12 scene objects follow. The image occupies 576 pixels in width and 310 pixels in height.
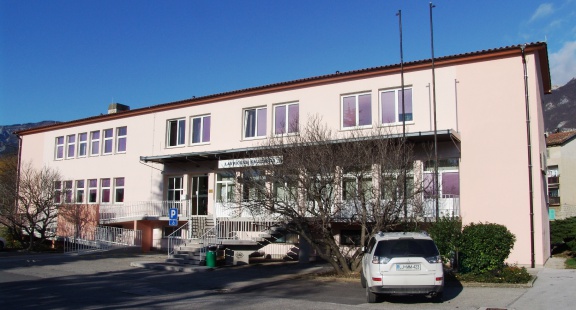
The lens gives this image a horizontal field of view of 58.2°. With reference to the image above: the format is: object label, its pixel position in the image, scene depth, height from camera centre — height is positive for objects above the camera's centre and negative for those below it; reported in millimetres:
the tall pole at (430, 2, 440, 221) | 17764 +2746
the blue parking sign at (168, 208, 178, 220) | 21822 -45
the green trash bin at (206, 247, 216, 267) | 19703 -1705
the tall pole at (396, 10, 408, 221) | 15984 +2154
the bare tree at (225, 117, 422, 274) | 15969 +864
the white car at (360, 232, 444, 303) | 11055 -1160
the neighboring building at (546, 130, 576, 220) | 46281 +4002
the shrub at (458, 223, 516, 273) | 14383 -899
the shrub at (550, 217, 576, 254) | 23109 -884
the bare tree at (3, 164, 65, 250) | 28400 +297
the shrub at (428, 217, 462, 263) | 15281 -652
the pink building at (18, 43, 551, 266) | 18516 +3434
